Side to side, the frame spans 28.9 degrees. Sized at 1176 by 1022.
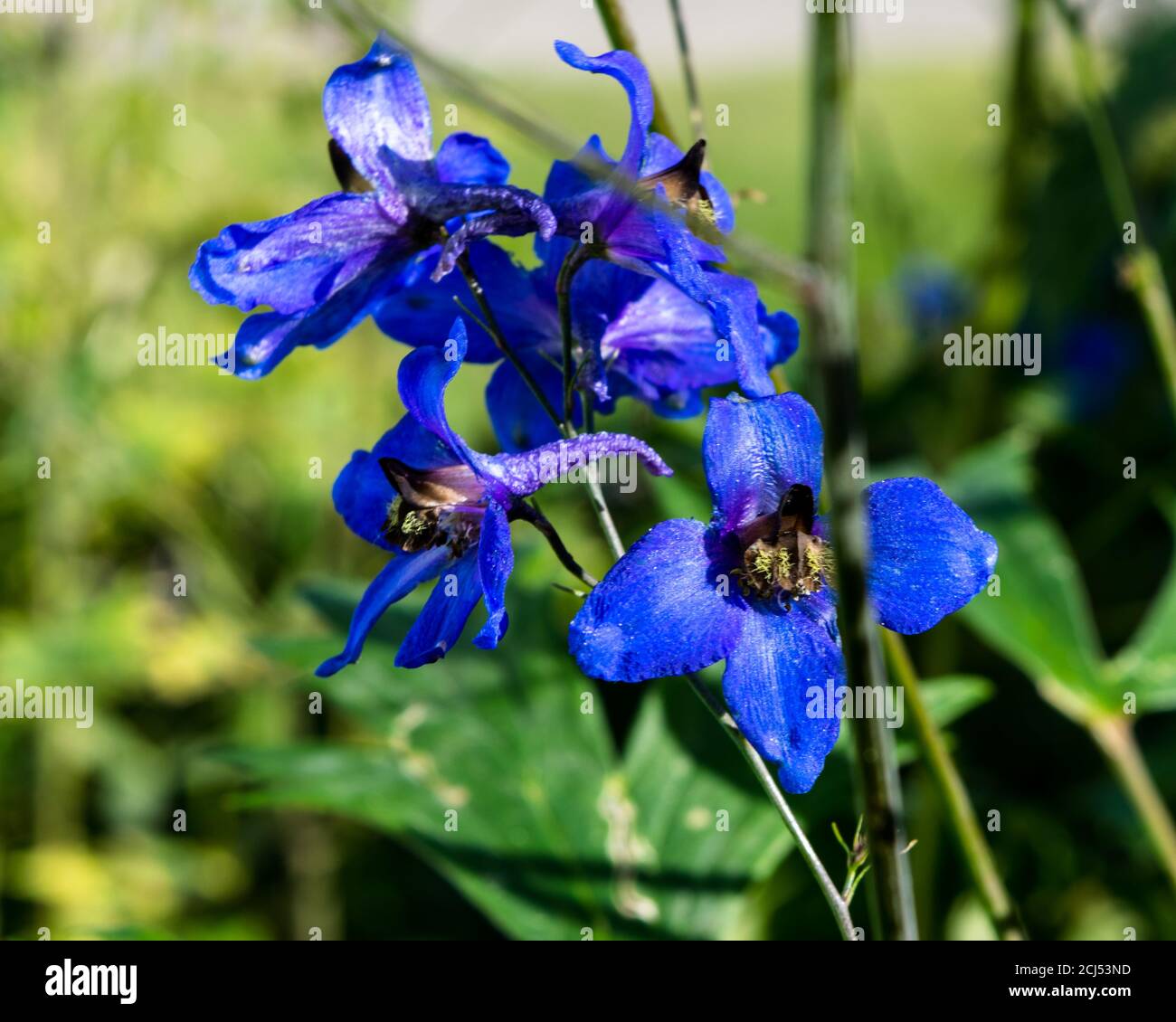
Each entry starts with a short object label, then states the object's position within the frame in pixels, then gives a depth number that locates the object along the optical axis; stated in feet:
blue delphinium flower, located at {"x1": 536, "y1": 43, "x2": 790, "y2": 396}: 0.62
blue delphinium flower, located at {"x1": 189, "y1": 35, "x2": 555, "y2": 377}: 0.67
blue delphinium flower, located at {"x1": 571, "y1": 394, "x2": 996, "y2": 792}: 0.62
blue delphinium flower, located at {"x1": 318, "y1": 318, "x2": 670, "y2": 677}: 0.63
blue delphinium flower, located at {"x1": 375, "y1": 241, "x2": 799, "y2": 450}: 0.69
